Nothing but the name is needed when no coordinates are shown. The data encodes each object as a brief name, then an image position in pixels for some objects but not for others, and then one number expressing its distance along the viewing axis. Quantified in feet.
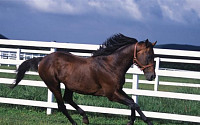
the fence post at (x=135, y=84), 45.60
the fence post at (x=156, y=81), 68.51
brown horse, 37.59
